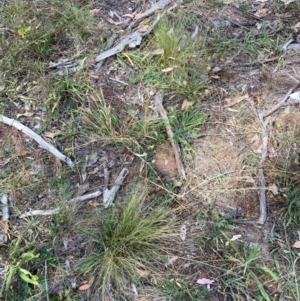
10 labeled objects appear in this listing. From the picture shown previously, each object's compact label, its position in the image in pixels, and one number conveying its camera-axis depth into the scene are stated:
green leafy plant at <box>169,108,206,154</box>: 2.62
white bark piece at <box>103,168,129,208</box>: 2.41
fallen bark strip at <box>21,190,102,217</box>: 2.38
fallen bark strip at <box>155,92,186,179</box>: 2.51
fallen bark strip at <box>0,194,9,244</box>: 2.32
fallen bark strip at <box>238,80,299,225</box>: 2.34
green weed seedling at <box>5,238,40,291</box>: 2.12
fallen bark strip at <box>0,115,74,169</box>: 2.58
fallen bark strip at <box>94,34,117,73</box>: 3.02
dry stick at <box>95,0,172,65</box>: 3.06
